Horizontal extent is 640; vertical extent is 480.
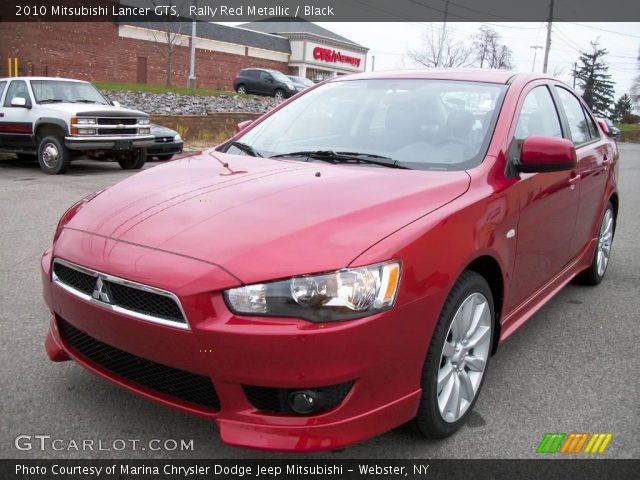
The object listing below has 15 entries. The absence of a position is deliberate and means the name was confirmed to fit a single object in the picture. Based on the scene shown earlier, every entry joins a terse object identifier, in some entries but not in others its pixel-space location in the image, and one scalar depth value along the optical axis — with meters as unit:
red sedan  2.11
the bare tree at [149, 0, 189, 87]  42.00
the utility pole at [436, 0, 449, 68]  46.71
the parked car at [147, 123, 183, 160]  12.98
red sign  58.08
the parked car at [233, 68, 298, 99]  31.62
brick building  35.41
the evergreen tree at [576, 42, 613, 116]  71.31
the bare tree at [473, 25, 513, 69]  67.62
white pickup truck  10.87
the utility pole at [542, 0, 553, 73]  43.02
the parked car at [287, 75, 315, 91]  33.01
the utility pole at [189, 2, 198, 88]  31.92
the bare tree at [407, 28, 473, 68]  63.78
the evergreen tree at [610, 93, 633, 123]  71.25
